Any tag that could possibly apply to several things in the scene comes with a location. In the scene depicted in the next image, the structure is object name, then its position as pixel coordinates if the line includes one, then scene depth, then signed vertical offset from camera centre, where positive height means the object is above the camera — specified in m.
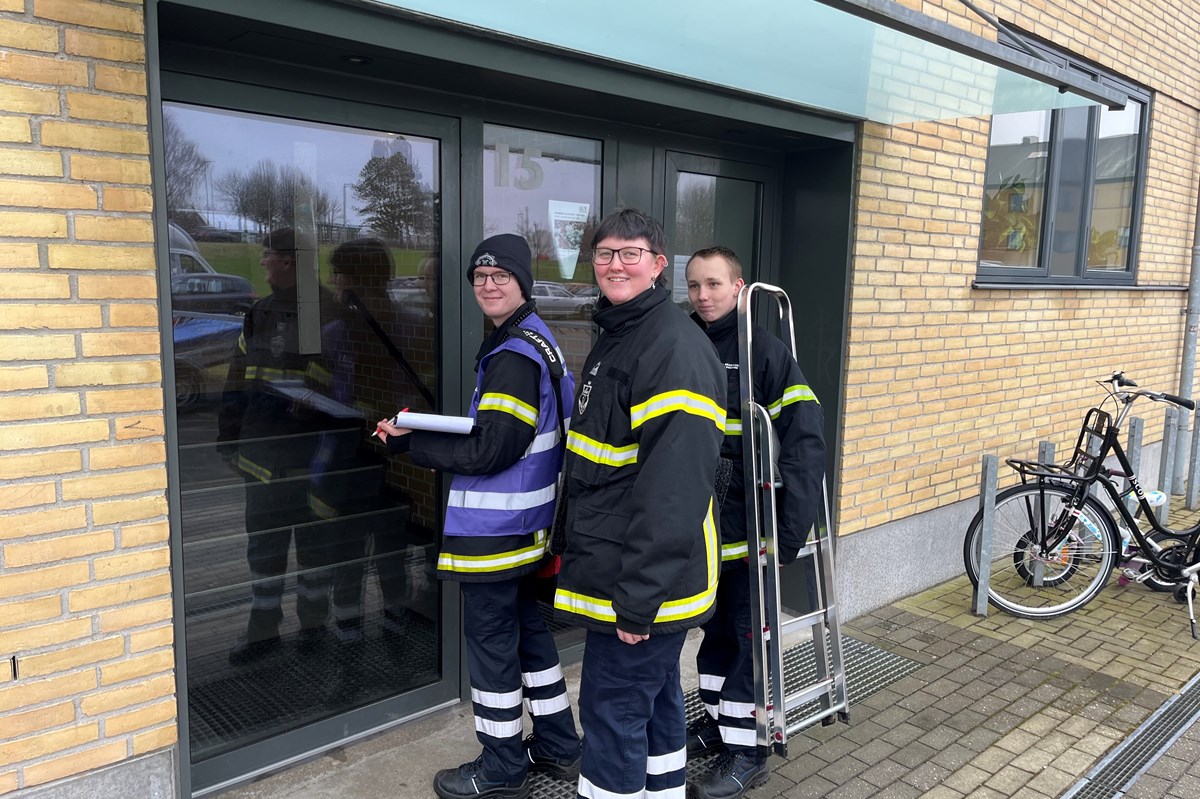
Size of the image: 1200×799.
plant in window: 6.00 +0.60
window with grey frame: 6.07 +0.85
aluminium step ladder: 3.14 -1.03
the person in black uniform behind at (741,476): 3.24 -0.68
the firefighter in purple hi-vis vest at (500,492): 2.96 -0.73
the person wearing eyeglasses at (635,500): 2.41 -0.61
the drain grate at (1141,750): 3.47 -1.96
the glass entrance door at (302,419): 3.06 -0.53
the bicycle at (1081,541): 5.30 -1.52
